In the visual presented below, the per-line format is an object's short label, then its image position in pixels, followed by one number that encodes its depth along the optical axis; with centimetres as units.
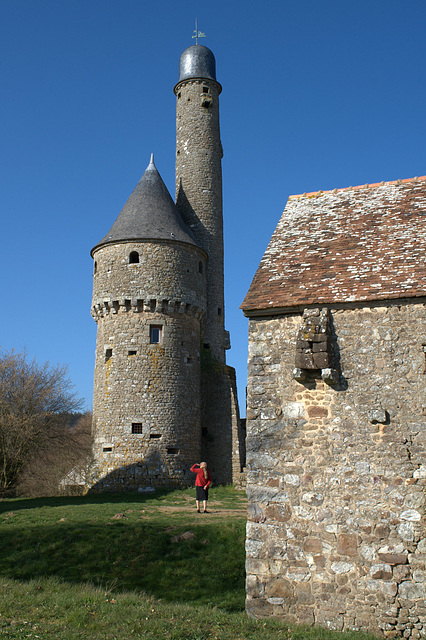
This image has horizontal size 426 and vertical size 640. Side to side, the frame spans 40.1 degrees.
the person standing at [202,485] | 1555
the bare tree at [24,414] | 2273
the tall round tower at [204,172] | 2623
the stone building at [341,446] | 792
